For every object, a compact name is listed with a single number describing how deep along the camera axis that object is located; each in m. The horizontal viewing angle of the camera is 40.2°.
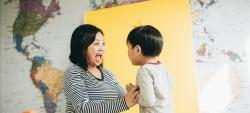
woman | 1.38
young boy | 1.31
